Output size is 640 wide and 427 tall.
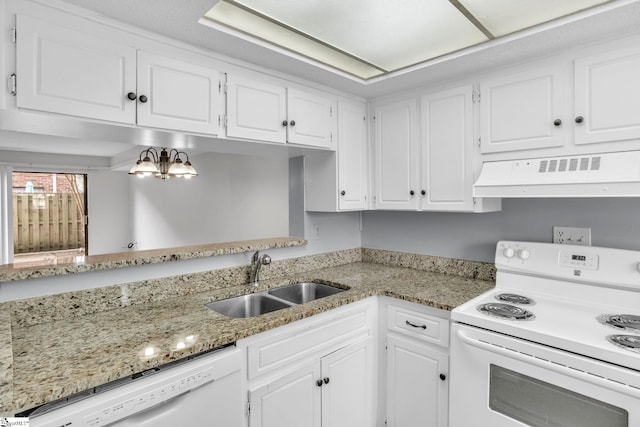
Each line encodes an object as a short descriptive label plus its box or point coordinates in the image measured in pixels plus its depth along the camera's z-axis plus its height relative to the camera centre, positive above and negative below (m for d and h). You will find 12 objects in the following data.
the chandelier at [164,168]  3.07 +0.38
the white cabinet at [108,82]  1.21 +0.53
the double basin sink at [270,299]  1.86 -0.53
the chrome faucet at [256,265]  2.08 -0.34
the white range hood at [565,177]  1.42 +0.16
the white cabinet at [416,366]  1.72 -0.84
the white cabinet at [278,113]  1.76 +0.56
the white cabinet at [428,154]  2.00 +0.36
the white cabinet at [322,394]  1.47 -0.89
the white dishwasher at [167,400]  0.97 -0.61
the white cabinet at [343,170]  2.30 +0.29
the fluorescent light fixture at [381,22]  1.43 +0.88
